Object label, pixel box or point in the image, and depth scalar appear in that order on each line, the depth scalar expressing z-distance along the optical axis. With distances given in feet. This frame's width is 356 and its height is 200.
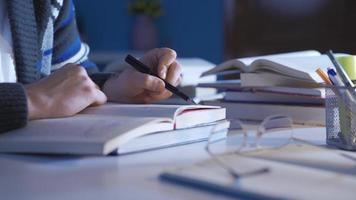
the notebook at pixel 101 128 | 3.64
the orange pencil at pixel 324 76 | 4.14
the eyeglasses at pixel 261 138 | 3.43
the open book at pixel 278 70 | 4.74
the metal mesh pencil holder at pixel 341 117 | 3.91
